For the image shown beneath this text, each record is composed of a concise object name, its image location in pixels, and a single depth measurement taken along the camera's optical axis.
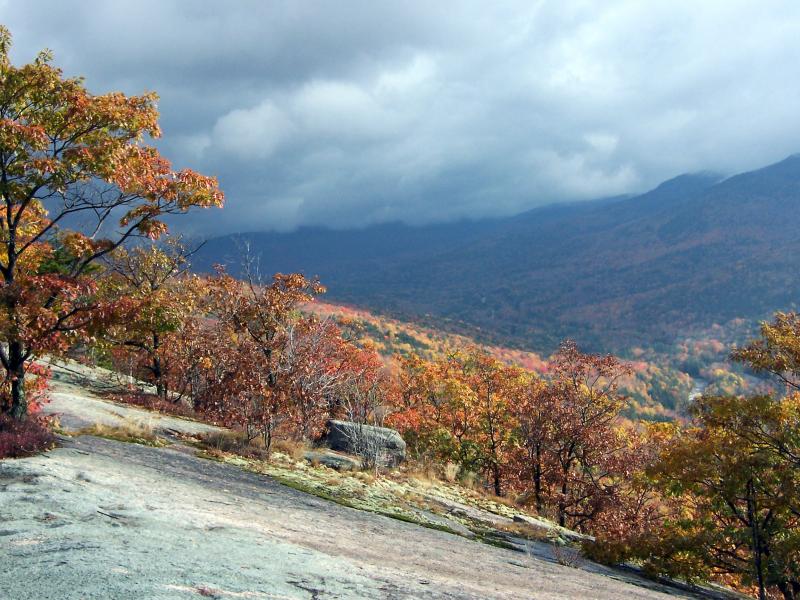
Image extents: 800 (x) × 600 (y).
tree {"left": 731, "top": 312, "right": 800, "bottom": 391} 16.28
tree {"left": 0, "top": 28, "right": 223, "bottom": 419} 11.77
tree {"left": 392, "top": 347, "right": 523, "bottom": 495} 32.38
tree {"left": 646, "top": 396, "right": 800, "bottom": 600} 15.75
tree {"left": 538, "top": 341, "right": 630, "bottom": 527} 26.20
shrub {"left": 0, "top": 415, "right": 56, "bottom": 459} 11.00
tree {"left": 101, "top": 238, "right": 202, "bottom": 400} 13.08
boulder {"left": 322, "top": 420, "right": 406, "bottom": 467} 20.29
